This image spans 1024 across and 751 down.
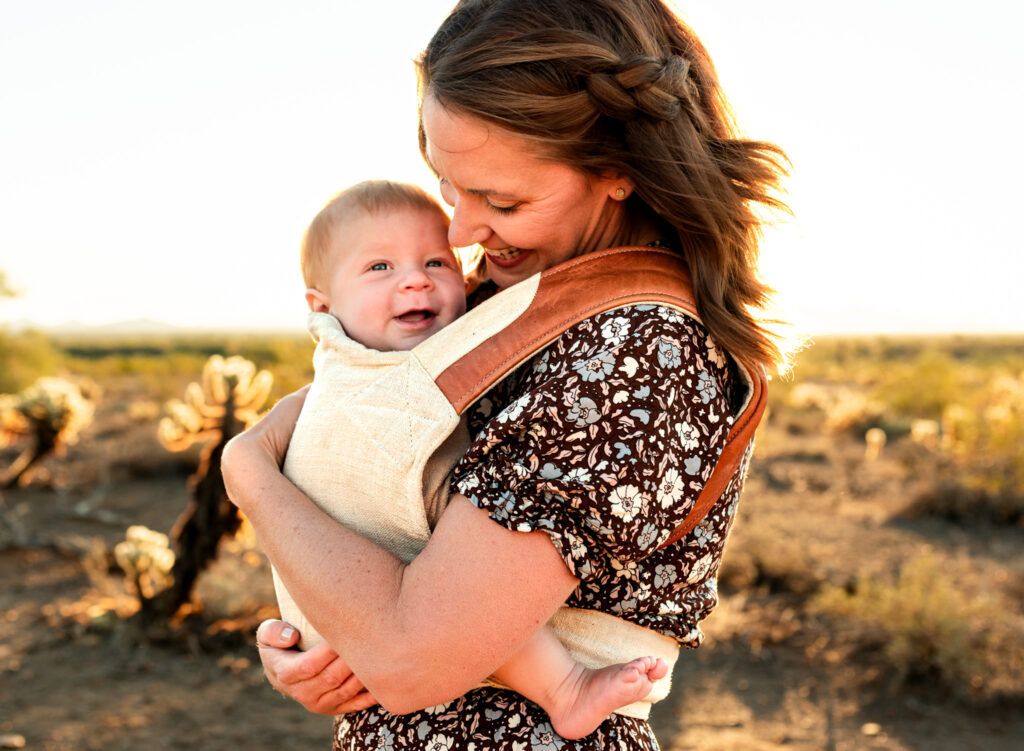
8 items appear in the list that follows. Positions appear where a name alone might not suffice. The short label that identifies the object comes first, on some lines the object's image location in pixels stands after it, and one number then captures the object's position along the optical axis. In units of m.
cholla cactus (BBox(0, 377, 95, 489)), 10.45
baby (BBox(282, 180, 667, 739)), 2.16
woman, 1.50
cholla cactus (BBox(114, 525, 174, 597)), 7.46
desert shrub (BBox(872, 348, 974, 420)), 18.55
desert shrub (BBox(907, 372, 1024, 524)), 10.95
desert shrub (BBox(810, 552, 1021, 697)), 6.69
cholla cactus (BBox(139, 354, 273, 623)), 5.80
